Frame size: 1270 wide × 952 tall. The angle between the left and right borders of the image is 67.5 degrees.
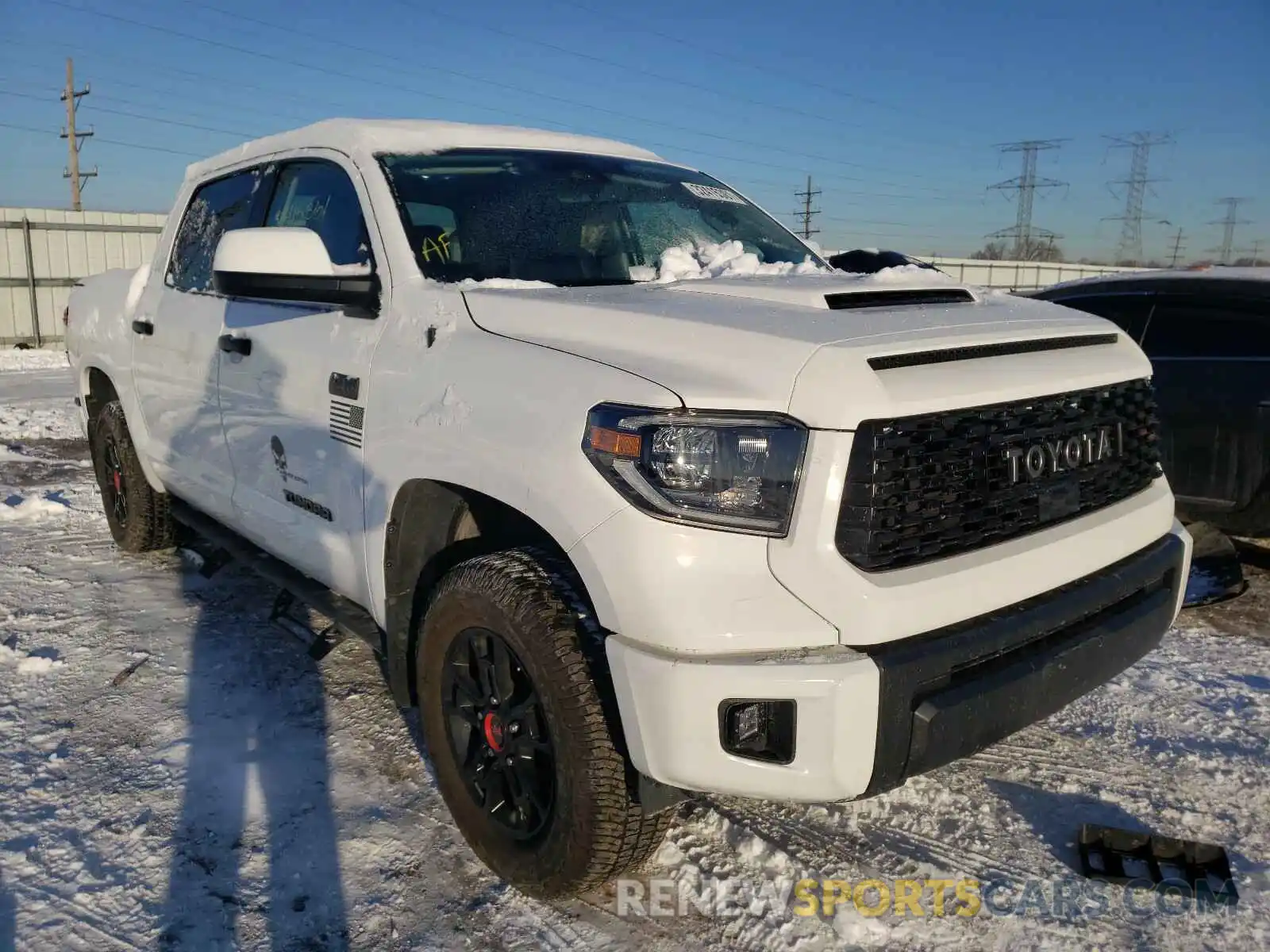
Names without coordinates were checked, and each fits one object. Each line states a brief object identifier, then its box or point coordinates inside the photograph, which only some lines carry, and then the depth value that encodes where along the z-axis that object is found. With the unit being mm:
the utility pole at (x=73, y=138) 34312
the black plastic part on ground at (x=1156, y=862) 2484
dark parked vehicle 4750
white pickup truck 1934
